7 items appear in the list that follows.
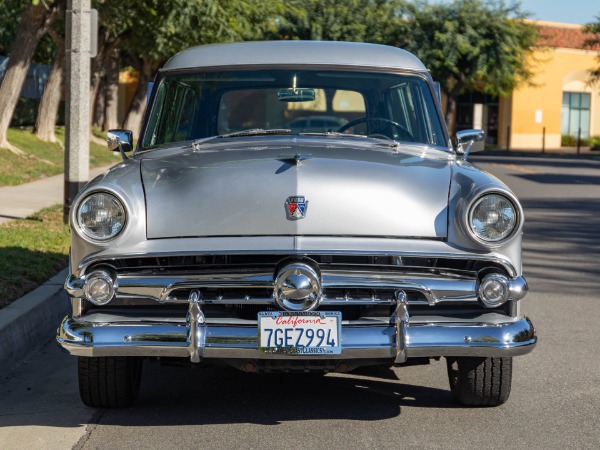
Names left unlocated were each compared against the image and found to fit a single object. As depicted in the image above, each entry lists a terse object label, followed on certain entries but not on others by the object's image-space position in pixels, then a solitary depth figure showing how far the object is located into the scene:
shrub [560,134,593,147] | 56.03
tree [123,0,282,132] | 21.86
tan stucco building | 56.12
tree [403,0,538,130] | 45.25
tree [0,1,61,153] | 22.39
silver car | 4.55
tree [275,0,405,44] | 43.42
